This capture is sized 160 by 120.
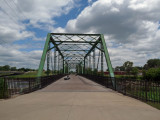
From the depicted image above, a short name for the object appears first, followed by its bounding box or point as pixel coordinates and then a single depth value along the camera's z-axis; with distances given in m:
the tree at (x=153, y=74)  36.51
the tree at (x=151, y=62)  99.44
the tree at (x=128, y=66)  72.89
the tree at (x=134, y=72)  64.31
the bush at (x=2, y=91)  9.20
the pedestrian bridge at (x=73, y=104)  5.39
